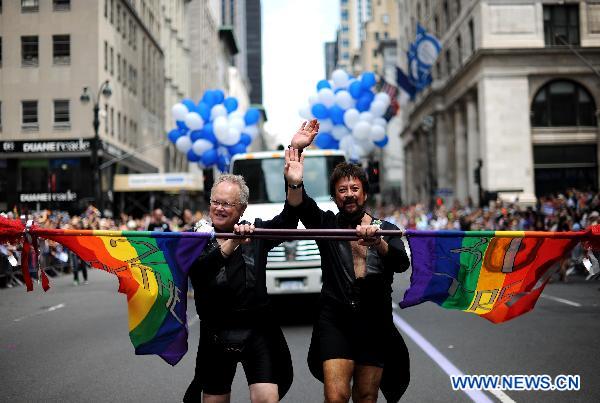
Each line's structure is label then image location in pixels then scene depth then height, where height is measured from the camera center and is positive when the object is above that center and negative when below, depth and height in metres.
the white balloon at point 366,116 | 17.86 +2.45
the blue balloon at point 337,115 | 17.98 +2.52
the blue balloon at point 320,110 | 18.12 +2.66
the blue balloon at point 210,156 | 19.94 +1.71
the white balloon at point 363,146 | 17.84 +1.72
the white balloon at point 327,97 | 18.11 +2.99
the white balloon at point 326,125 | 18.11 +2.28
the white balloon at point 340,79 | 18.77 +3.56
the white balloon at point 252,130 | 20.20 +2.46
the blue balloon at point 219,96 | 20.70 +3.51
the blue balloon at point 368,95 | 18.30 +3.05
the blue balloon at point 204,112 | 20.34 +3.02
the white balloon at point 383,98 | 18.71 +3.05
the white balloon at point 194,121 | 20.08 +2.72
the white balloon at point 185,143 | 20.95 +2.20
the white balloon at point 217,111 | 20.06 +2.98
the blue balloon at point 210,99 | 20.53 +3.42
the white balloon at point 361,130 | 17.52 +2.06
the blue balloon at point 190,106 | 21.16 +3.33
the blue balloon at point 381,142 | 18.50 +1.87
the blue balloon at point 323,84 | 18.78 +3.45
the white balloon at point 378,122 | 18.23 +2.34
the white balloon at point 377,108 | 18.20 +2.70
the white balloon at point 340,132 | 17.94 +2.07
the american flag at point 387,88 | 48.20 +8.97
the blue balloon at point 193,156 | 20.59 +1.79
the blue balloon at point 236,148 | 19.70 +1.91
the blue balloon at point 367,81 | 18.45 +3.48
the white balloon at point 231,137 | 19.34 +2.17
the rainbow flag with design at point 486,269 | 4.94 -0.41
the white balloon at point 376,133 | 17.91 +2.03
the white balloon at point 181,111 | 20.95 +3.14
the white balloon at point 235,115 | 20.08 +2.89
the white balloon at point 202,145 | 19.88 +2.02
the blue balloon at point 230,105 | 20.78 +3.27
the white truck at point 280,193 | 10.68 +0.39
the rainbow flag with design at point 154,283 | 4.70 -0.43
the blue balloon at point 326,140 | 18.16 +1.91
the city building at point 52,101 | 40.25 +6.99
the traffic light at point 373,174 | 12.16 +0.68
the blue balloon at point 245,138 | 20.02 +2.21
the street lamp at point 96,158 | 31.60 +2.87
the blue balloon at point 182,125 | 21.20 +2.77
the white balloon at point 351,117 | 17.69 +2.41
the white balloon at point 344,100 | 18.00 +2.88
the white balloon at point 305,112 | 19.24 +2.83
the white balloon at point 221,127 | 19.33 +2.44
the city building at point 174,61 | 71.06 +17.24
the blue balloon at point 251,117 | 20.56 +2.91
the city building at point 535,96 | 40.50 +6.59
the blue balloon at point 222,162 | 19.81 +1.54
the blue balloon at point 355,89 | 18.16 +3.18
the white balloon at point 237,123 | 19.56 +2.58
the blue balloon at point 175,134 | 21.73 +2.57
